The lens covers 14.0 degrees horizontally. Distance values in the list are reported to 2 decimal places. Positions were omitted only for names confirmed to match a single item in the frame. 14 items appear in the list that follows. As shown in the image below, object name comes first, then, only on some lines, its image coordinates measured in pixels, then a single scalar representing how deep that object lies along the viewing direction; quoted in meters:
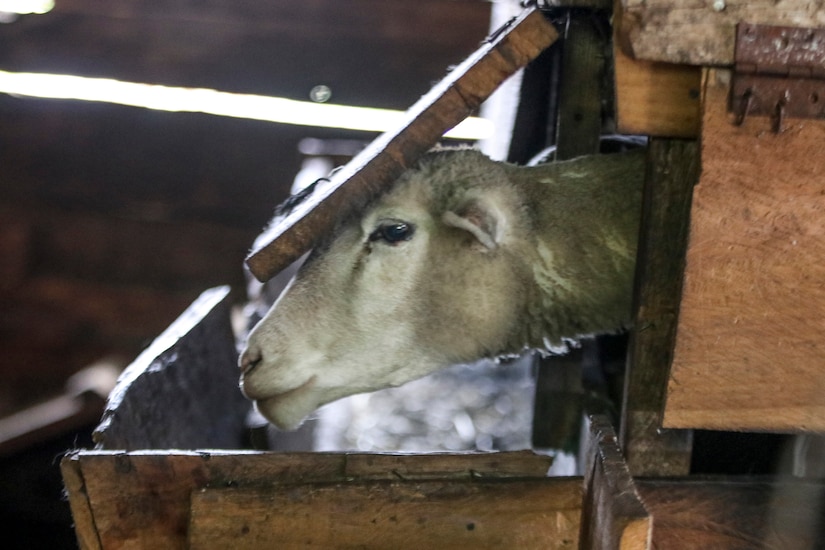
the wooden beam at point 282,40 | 3.54
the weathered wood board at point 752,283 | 2.44
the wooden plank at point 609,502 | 2.28
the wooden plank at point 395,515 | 2.42
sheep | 2.61
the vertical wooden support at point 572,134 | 2.67
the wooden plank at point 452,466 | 2.44
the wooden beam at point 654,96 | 2.46
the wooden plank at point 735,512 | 2.47
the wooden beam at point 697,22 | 2.42
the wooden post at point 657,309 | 2.48
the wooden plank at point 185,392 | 2.53
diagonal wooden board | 2.48
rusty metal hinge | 2.42
